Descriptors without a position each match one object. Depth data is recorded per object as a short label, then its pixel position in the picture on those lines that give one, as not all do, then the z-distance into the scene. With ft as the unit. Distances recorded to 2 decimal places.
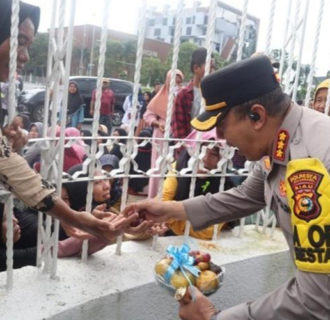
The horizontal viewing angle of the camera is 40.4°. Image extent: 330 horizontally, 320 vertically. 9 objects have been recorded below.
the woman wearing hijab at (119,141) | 7.41
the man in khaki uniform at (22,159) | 5.53
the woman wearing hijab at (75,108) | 26.24
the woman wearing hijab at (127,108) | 29.40
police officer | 4.39
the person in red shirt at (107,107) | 31.36
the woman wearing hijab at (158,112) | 13.22
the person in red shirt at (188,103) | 12.17
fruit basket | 6.23
